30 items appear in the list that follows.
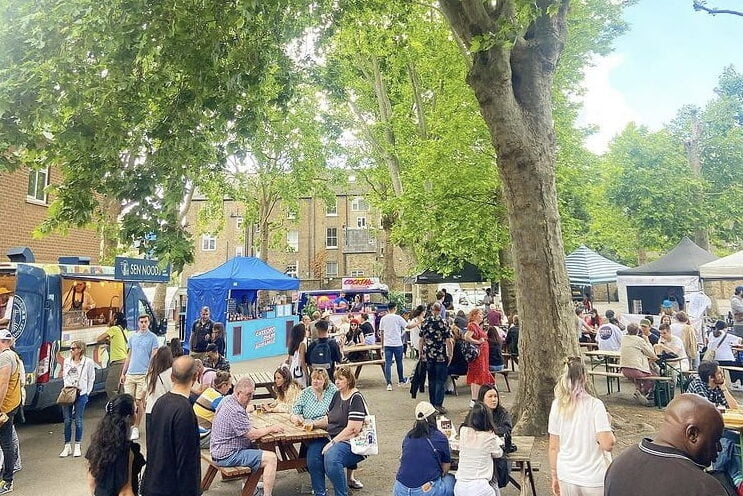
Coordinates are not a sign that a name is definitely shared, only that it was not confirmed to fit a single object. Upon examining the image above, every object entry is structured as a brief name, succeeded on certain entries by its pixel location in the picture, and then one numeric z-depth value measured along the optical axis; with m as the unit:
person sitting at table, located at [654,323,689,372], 9.84
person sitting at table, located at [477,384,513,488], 4.54
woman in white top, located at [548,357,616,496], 3.67
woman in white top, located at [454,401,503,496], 3.97
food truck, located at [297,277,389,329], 29.08
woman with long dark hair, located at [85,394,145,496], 3.42
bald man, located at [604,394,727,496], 2.03
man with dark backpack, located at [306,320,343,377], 8.00
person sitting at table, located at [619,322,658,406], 8.97
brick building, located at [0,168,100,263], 13.02
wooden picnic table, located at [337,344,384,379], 11.41
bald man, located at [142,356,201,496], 3.46
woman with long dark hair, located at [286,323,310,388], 8.11
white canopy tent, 12.72
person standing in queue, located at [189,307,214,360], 11.15
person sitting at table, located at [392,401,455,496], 4.09
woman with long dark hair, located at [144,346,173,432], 6.01
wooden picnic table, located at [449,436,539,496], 4.65
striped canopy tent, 16.38
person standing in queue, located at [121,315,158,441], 7.70
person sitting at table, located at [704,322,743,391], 9.77
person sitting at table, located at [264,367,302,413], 6.52
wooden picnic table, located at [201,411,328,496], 4.84
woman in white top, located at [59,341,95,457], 6.74
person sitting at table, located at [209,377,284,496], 4.79
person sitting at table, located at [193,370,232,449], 6.10
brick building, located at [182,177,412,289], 45.38
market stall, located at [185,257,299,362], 16.23
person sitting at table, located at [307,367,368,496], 4.98
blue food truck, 7.61
